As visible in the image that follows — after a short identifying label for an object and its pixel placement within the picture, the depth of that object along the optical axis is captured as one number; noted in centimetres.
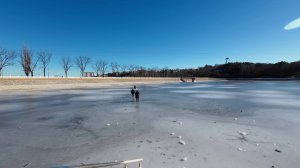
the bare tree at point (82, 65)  6235
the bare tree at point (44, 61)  5029
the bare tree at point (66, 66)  5738
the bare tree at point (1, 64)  3816
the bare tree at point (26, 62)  4334
